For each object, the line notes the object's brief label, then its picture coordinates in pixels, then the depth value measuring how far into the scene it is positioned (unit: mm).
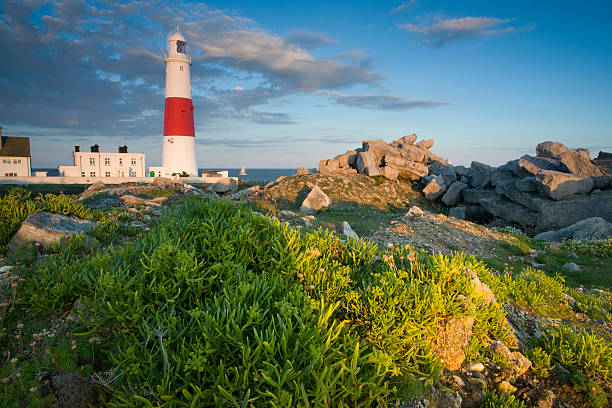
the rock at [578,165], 21342
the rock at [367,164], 29667
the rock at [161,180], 23934
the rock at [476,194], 25983
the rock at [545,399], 3219
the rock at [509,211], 22189
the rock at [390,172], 29734
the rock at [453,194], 27891
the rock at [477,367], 3430
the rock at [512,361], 3467
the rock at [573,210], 19391
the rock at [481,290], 3944
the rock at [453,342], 3377
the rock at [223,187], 27656
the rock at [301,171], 29984
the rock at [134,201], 9970
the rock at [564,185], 20516
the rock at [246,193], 18931
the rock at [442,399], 2922
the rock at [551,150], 24802
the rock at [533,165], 23531
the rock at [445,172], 29578
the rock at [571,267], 10398
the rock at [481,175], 27639
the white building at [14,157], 41666
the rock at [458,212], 25469
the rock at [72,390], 2615
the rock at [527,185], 22603
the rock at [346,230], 10384
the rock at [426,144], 38156
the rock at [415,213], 15734
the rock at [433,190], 28234
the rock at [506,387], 3240
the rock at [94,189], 13888
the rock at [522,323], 4434
